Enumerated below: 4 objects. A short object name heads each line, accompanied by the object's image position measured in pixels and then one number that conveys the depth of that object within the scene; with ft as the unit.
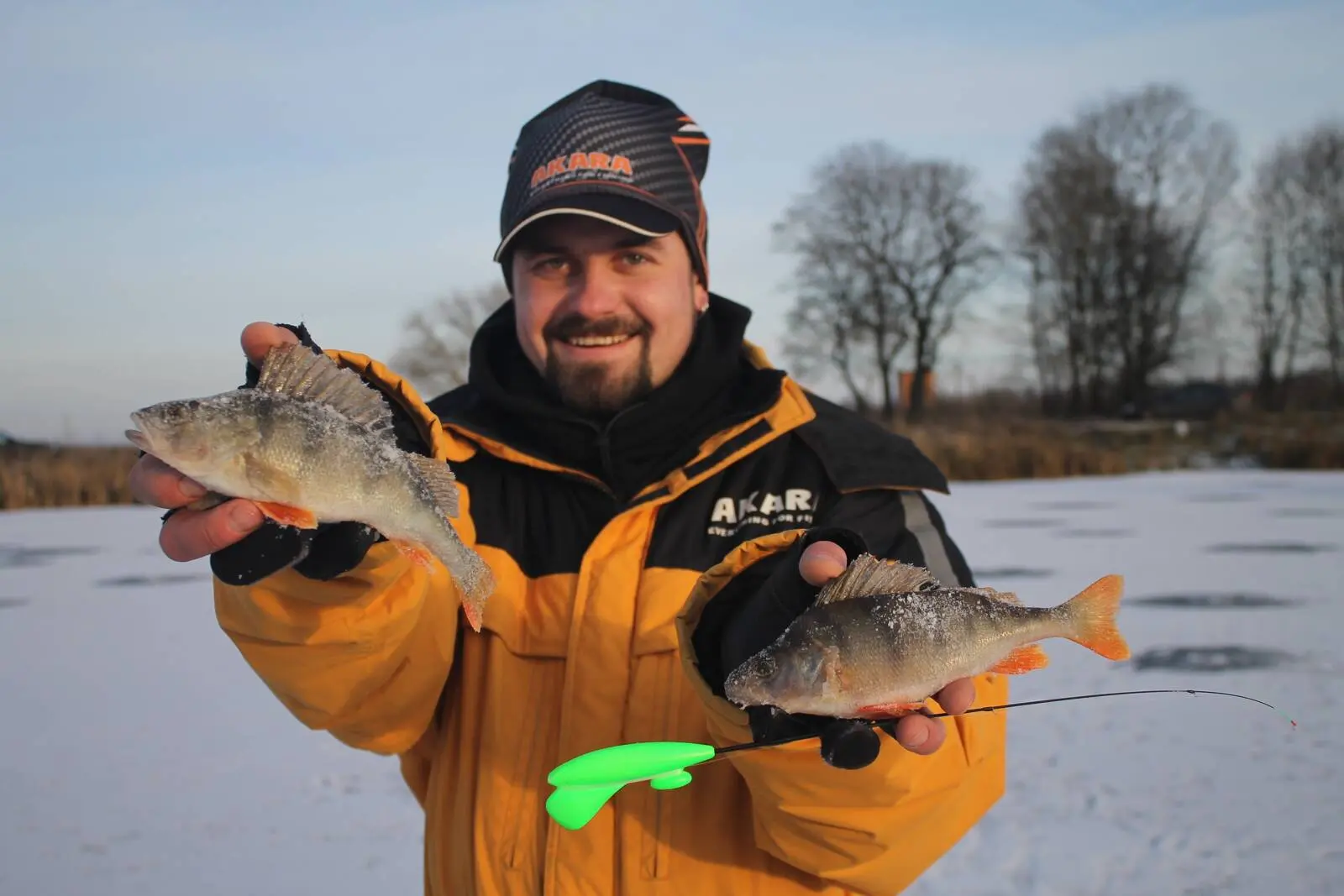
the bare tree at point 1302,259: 113.19
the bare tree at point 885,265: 132.05
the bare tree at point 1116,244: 121.49
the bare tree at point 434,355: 130.93
